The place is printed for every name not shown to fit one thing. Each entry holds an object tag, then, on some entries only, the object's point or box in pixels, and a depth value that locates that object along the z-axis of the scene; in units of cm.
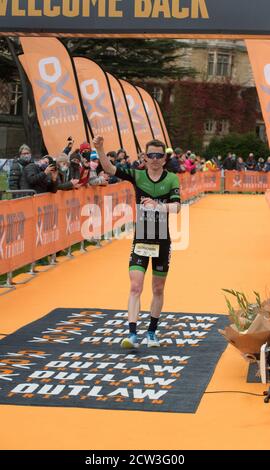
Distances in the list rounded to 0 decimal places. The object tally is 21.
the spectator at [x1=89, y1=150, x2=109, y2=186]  2002
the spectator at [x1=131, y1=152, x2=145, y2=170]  2609
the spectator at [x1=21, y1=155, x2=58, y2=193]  1587
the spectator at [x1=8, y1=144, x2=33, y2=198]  1597
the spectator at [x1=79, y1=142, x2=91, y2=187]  1918
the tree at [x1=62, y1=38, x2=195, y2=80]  5002
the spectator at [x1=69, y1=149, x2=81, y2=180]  1898
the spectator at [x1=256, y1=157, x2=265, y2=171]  5100
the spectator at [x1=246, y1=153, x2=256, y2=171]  5180
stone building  8662
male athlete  958
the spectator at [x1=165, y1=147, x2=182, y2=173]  2980
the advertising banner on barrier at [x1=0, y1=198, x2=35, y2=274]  1334
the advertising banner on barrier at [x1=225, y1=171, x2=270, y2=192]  4959
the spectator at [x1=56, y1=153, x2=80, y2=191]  1727
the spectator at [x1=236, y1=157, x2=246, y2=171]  5133
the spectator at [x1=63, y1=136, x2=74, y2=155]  2102
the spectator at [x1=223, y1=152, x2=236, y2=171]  5131
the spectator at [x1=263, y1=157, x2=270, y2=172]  4990
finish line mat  768
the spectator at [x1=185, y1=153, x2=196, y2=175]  3968
